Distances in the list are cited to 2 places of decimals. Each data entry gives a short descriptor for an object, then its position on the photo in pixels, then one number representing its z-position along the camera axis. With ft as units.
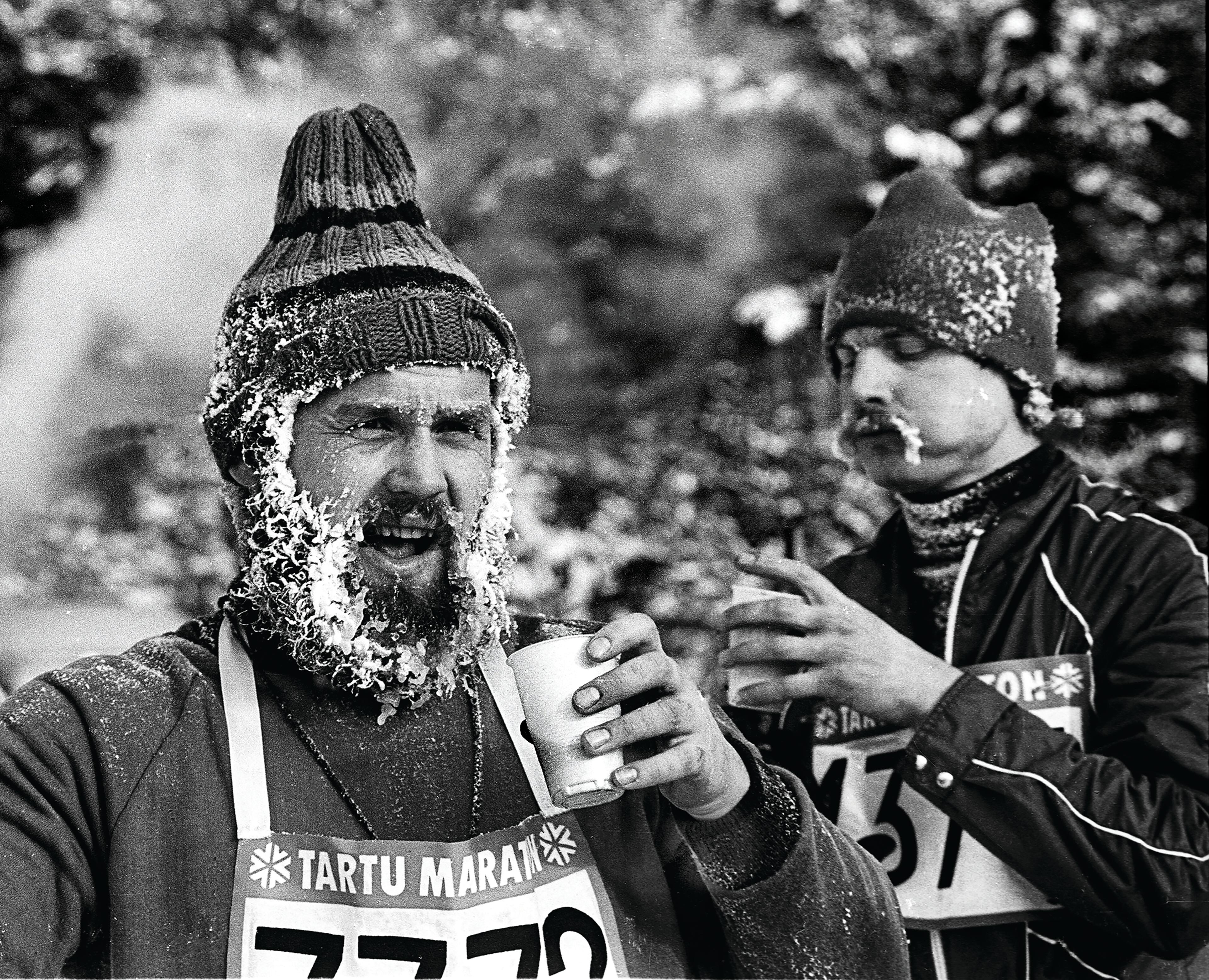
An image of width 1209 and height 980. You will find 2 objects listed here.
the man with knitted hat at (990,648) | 6.40
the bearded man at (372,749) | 5.20
